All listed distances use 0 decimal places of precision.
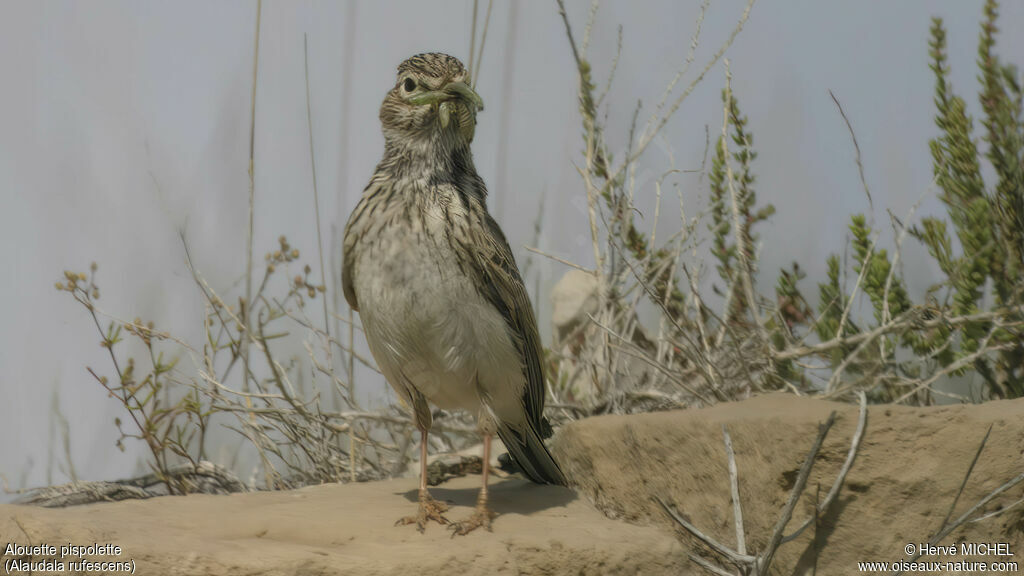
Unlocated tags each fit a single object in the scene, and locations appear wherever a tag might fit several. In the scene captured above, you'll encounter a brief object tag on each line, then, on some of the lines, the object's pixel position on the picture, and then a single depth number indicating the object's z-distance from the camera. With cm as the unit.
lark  627
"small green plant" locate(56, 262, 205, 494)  827
